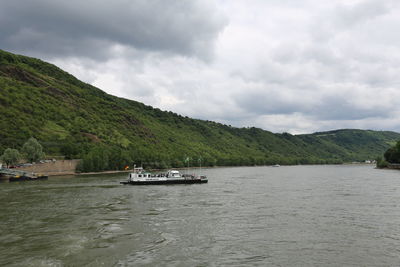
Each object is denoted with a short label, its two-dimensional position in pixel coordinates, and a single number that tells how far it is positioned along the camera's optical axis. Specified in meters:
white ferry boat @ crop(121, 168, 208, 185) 114.12
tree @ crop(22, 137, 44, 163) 160.62
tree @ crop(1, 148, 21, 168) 150.59
